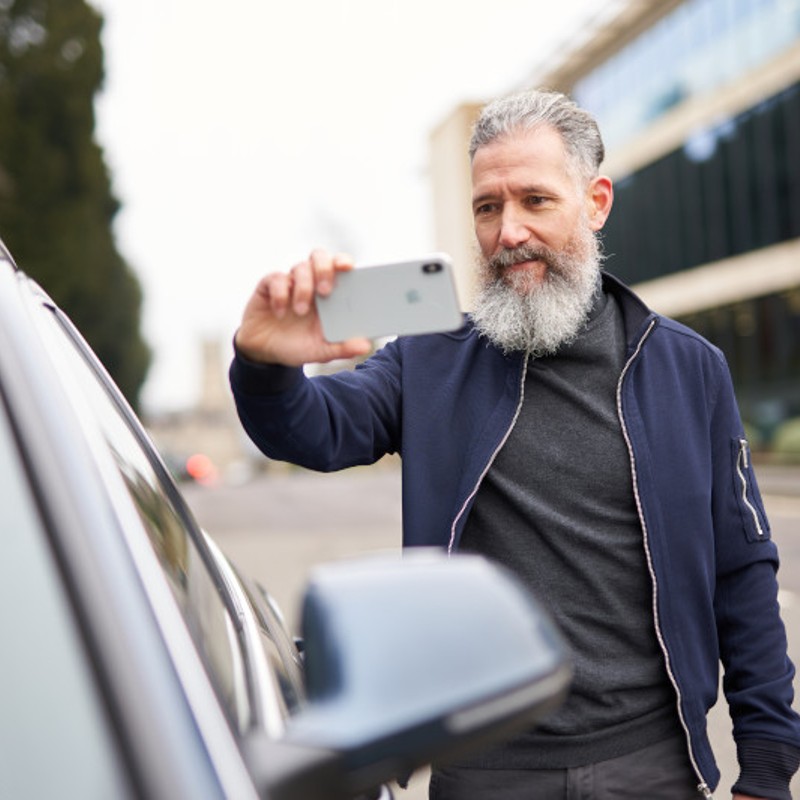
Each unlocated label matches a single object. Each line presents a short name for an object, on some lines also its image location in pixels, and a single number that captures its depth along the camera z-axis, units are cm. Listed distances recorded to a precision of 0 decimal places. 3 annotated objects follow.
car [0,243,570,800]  80
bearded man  176
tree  2066
